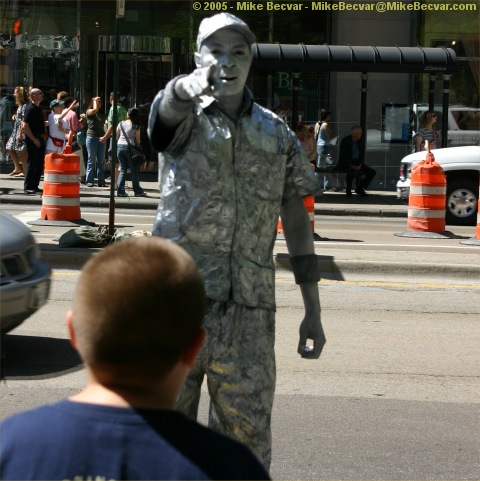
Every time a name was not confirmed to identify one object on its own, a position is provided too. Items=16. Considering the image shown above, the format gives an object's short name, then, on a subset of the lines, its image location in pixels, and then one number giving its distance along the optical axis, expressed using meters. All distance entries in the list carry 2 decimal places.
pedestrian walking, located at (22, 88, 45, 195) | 17.06
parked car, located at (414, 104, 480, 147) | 20.28
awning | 19.14
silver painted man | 3.37
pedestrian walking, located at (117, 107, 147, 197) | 17.23
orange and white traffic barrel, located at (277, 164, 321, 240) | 12.23
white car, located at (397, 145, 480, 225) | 15.26
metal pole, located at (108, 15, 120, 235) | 11.21
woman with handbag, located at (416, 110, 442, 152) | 17.89
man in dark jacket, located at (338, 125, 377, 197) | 19.44
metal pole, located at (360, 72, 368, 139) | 20.22
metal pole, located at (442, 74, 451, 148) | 19.60
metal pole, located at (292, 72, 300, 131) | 19.74
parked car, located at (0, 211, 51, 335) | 5.84
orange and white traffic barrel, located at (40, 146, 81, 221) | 13.37
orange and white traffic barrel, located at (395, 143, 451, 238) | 13.58
